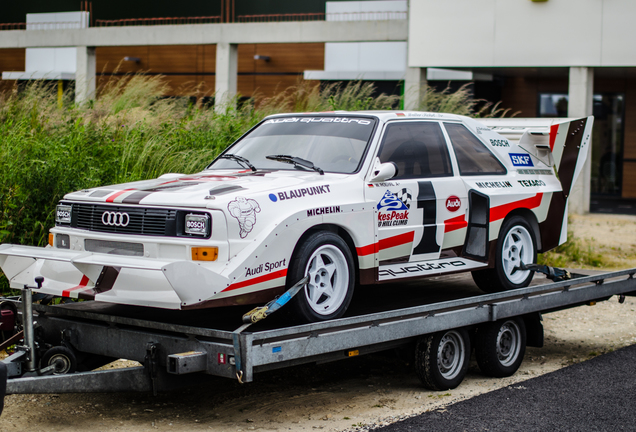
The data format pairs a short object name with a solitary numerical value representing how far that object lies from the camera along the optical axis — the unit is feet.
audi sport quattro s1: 15.81
